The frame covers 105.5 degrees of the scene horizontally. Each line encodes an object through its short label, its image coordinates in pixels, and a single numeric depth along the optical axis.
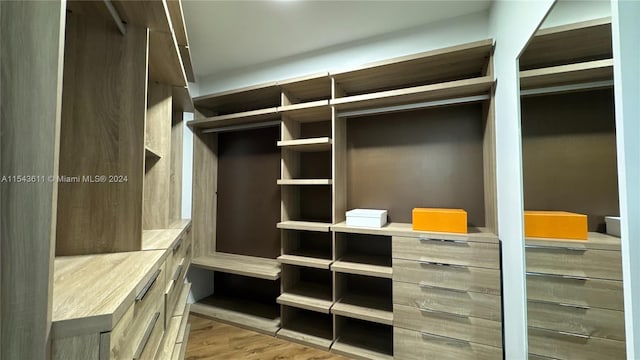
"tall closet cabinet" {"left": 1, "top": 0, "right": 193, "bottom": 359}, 0.47
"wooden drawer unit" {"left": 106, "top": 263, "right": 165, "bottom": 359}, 0.57
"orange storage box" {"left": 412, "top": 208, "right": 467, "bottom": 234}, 1.50
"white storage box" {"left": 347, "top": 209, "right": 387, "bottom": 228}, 1.73
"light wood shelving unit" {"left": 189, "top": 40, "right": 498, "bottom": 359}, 1.68
